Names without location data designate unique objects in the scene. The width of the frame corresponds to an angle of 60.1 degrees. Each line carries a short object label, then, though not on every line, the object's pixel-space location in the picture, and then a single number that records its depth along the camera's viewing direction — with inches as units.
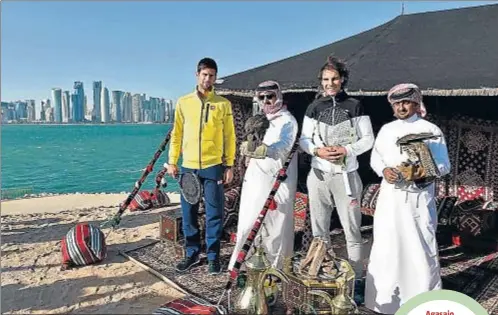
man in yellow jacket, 151.9
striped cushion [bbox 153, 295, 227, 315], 112.3
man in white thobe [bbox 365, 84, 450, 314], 115.7
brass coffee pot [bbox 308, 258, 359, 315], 94.4
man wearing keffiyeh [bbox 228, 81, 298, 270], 138.4
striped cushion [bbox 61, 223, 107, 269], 172.7
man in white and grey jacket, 127.2
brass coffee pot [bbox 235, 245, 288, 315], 105.0
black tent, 150.5
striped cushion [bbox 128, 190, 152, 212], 304.8
